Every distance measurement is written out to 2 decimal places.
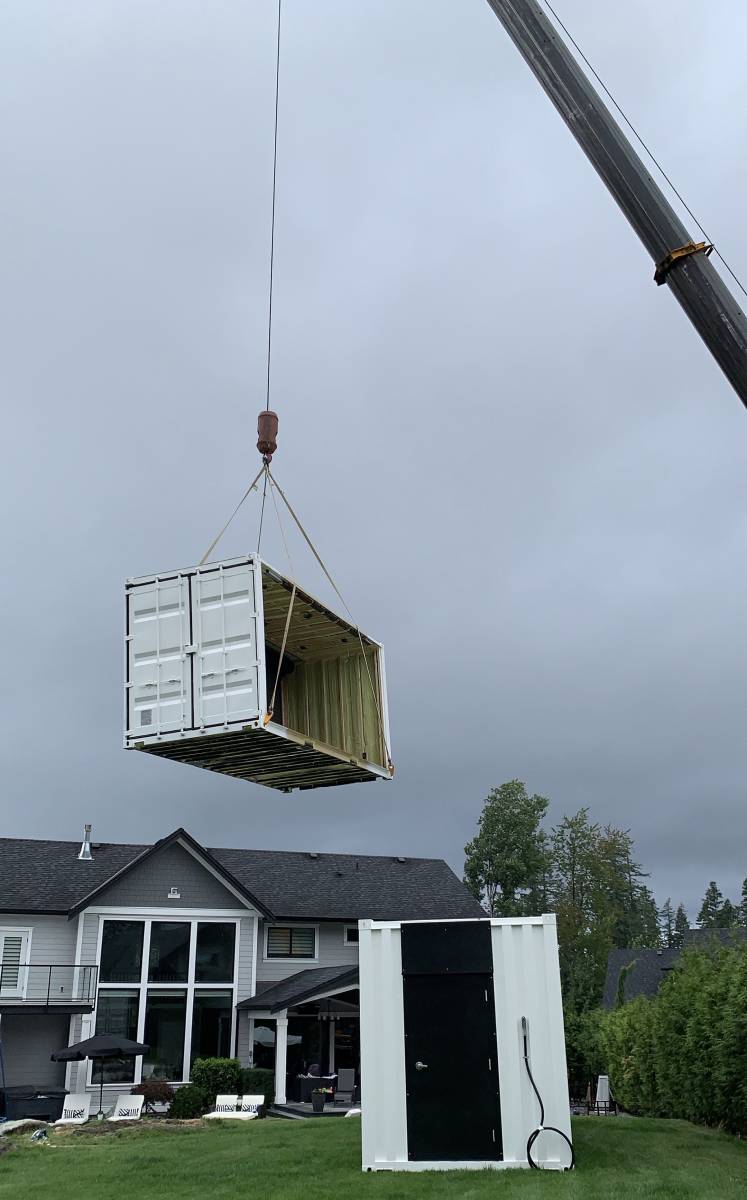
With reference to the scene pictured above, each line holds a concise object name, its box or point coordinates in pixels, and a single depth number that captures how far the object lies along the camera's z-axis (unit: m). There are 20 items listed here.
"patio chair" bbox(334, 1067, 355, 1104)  28.72
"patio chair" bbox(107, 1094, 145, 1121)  23.84
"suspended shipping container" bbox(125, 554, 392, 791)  10.88
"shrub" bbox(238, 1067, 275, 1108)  28.22
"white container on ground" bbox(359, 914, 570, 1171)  12.10
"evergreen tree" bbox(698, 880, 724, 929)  109.80
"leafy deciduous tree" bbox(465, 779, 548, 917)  55.31
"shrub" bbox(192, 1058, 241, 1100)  27.44
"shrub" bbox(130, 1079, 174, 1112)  25.83
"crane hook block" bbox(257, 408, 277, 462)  13.05
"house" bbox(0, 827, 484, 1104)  29.03
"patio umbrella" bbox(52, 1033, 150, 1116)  24.36
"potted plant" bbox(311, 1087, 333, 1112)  25.58
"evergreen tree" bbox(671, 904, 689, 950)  125.81
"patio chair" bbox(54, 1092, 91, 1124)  23.66
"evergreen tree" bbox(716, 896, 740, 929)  101.65
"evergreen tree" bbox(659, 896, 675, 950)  119.92
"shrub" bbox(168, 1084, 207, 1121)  25.70
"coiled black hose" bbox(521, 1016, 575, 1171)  11.86
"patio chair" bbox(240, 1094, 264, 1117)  23.97
